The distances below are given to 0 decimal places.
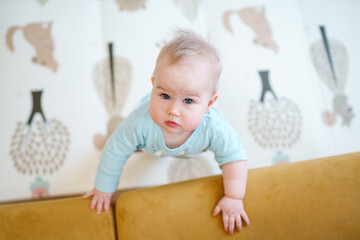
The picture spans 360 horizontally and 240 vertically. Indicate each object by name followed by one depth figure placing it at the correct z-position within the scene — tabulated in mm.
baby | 559
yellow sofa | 722
